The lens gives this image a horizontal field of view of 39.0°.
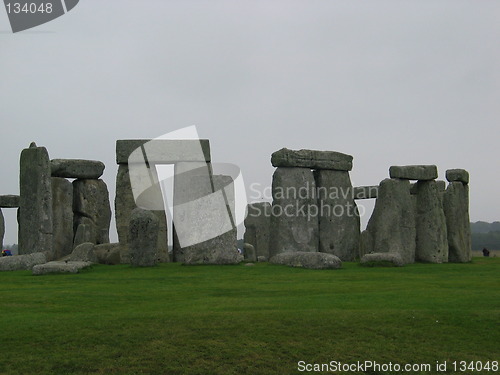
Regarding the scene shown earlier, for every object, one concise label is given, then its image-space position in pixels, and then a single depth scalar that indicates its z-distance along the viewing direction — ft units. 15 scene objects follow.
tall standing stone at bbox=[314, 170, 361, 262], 76.64
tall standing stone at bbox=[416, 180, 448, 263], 74.54
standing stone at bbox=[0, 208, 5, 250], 97.36
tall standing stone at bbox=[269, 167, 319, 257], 72.28
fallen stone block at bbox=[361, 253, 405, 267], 62.95
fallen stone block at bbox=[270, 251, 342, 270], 59.11
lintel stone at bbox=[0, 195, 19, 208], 99.76
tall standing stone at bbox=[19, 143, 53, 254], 66.13
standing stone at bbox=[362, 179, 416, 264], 72.33
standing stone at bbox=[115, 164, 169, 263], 72.54
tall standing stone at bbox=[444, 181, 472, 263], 78.59
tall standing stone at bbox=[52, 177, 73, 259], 75.15
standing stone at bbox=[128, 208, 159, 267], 59.41
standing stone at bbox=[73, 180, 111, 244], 79.30
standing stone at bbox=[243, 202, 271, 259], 94.94
